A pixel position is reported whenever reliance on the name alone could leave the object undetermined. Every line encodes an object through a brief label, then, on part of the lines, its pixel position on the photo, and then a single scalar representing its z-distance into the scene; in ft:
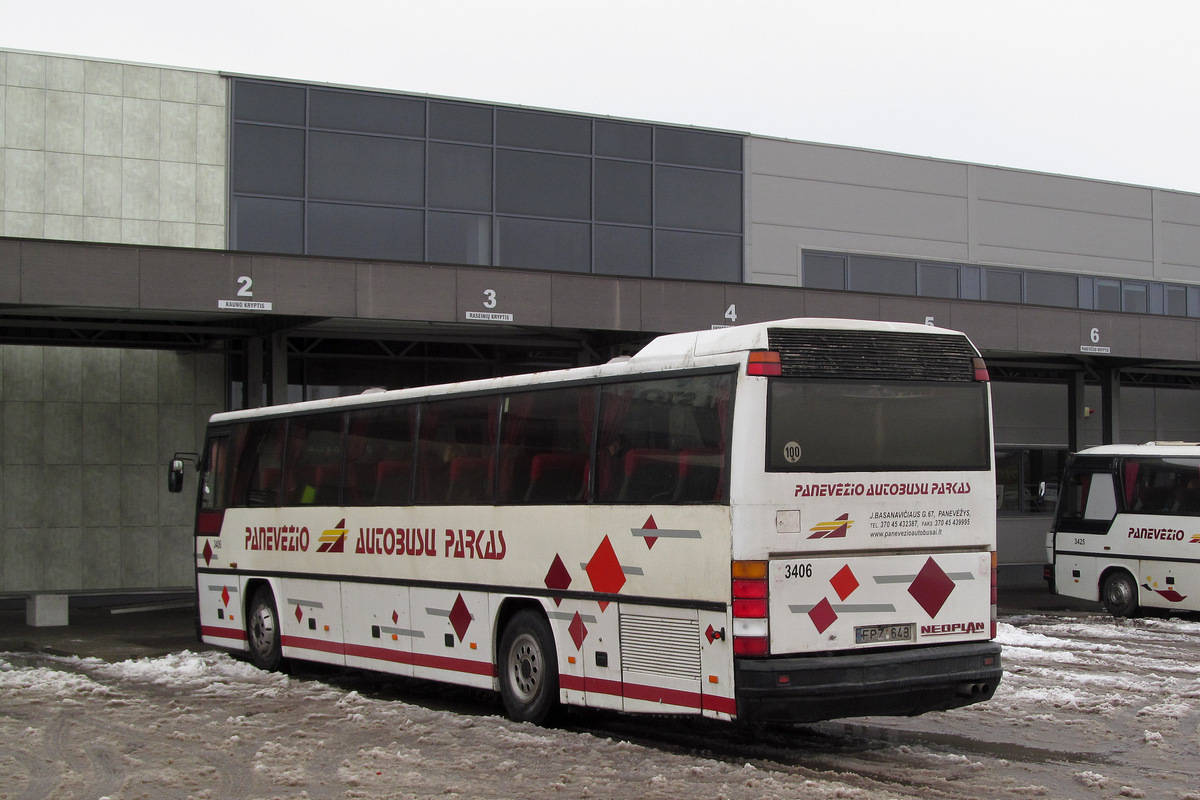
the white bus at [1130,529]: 63.26
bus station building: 66.64
